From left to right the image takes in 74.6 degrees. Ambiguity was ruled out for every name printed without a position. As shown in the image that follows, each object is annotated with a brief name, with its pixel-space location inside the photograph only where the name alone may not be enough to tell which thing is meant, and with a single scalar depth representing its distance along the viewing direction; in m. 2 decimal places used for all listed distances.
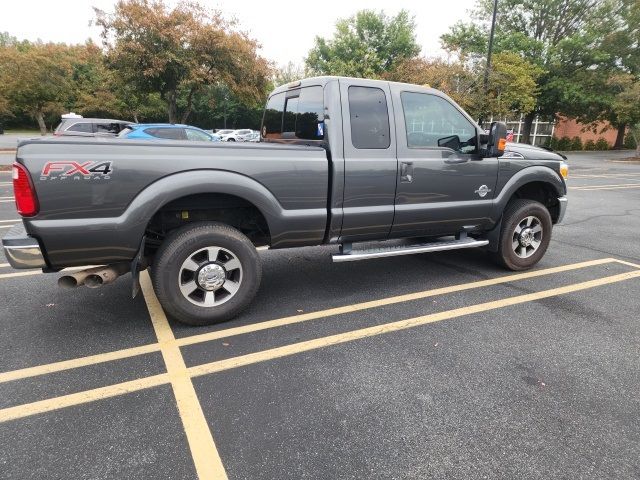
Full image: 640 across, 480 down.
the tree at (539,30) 29.30
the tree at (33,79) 26.70
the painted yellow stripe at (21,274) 4.56
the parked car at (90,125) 16.17
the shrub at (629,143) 41.38
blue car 12.20
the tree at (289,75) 50.93
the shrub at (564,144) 38.53
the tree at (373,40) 37.88
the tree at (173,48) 17.16
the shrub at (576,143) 38.59
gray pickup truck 2.89
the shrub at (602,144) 39.62
